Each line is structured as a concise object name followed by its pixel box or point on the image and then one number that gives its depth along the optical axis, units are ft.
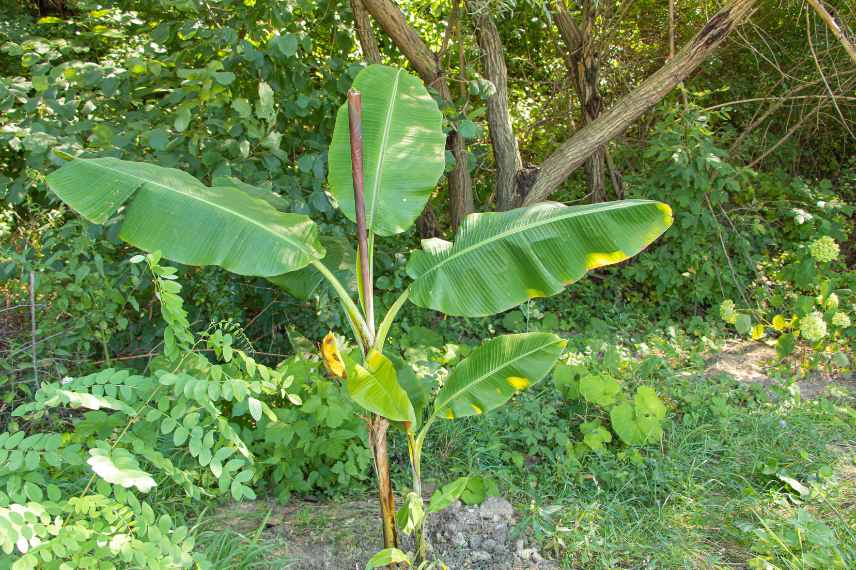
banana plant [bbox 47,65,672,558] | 8.32
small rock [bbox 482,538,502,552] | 9.39
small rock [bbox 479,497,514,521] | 9.87
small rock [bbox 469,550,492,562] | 9.19
